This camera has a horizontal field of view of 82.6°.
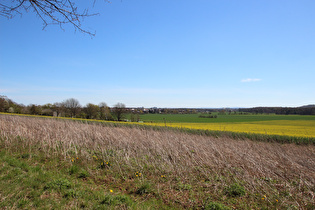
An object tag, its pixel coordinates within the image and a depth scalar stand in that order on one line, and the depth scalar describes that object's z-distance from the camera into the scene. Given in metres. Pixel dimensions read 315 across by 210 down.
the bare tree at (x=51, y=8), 2.66
